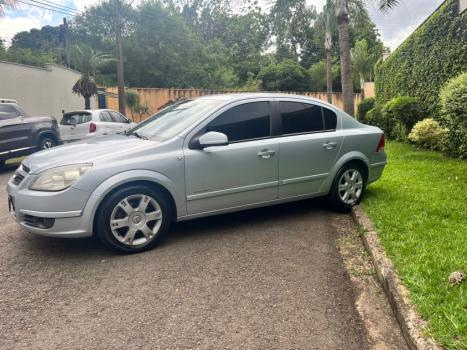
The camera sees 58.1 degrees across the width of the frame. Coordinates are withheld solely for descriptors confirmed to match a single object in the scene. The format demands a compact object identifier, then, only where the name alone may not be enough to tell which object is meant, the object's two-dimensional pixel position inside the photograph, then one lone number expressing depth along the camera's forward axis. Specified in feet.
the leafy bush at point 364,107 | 65.09
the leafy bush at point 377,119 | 47.77
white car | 39.63
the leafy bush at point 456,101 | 21.27
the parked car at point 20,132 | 33.22
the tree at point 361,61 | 121.19
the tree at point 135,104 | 77.74
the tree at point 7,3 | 46.47
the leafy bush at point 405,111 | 35.68
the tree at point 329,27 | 76.04
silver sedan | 13.08
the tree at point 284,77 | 138.92
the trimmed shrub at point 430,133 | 31.76
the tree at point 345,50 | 43.09
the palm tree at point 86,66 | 63.98
